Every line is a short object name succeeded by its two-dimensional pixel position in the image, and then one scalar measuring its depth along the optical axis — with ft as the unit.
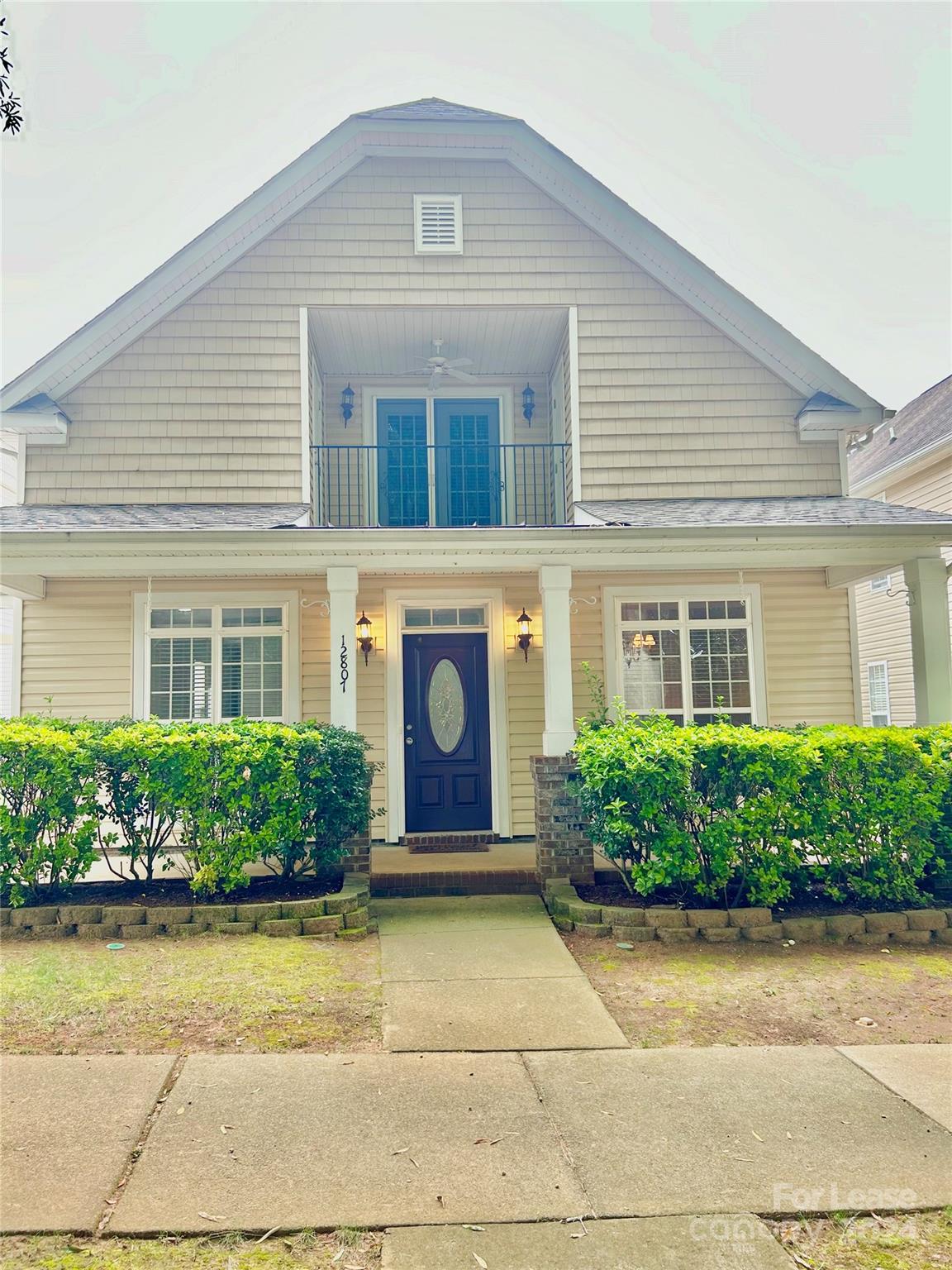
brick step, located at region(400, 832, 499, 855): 25.45
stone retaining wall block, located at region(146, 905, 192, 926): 17.56
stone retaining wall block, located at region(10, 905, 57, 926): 17.51
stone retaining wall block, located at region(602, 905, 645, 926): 17.48
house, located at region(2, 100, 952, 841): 26.20
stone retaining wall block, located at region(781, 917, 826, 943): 17.28
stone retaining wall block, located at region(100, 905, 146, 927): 17.43
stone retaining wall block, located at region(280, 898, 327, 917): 17.74
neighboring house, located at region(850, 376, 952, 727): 40.75
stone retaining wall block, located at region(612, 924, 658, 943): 17.22
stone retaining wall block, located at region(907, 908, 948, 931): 17.66
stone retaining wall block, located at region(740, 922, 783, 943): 17.22
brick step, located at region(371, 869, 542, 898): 20.84
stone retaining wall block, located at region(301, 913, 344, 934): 17.49
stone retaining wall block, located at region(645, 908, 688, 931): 17.38
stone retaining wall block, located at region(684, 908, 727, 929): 17.35
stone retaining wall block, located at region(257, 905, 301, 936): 17.38
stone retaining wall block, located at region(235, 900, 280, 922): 17.72
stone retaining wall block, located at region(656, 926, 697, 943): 17.15
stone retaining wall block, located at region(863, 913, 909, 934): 17.52
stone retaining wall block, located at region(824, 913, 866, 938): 17.37
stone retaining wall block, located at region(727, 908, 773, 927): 17.38
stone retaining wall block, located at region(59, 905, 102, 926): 17.46
